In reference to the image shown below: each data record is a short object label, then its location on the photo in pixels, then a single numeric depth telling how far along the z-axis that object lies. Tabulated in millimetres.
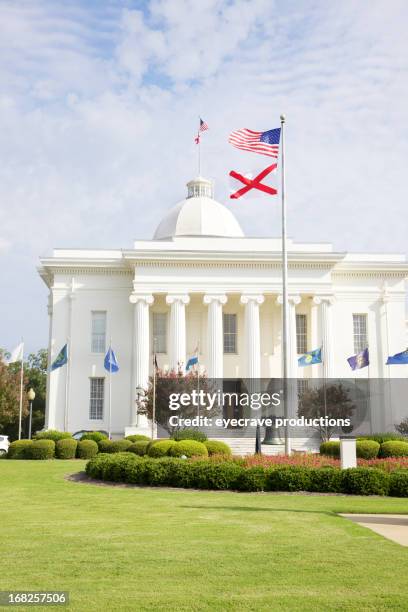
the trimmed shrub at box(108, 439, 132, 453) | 30062
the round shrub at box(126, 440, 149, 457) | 27284
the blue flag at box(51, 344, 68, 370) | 41625
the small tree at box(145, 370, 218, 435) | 38812
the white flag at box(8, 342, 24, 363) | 41219
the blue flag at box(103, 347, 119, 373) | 40938
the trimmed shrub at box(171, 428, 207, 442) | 31661
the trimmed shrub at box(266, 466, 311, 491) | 17297
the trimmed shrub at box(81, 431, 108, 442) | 35812
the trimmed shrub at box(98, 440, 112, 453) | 30531
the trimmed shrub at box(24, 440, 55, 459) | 30125
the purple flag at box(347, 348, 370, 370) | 39594
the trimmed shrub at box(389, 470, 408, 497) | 16984
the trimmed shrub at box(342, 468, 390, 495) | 16984
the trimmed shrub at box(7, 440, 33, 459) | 30859
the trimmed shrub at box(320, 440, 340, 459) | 25594
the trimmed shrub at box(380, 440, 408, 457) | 24953
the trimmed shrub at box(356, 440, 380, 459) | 24672
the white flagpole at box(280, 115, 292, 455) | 22406
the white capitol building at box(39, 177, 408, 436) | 46312
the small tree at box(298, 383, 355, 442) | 38306
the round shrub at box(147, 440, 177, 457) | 23500
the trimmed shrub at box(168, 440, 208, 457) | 22984
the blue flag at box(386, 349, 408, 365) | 36719
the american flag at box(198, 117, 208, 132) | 43134
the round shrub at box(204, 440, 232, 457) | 25000
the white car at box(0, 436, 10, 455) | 37488
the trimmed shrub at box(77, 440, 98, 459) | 30641
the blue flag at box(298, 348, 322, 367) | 40562
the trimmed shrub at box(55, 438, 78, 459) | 30328
